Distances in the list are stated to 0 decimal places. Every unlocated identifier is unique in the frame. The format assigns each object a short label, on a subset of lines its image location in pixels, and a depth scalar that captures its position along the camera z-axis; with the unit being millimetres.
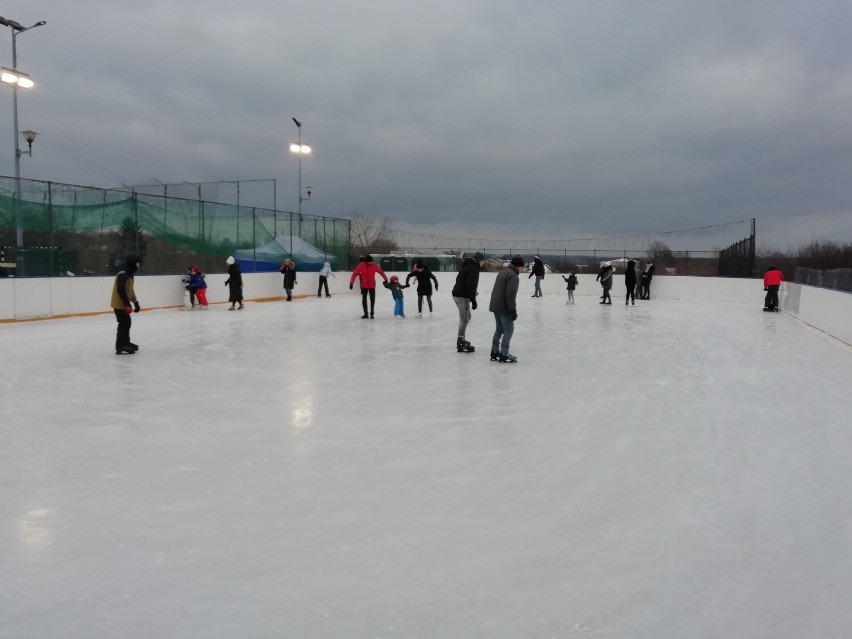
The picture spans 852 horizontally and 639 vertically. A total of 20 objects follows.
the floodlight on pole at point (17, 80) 13859
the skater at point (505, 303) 7918
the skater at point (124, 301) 8859
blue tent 22094
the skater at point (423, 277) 13789
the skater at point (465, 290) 9180
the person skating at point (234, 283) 17375
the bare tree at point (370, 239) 41125
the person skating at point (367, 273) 13898
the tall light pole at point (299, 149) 25625
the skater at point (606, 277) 20453
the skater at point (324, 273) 24219
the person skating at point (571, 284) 21406
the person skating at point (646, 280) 24125
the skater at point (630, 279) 20405
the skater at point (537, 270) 24609
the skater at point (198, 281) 17438
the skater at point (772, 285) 17781
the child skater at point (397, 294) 14542
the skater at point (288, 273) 21094
